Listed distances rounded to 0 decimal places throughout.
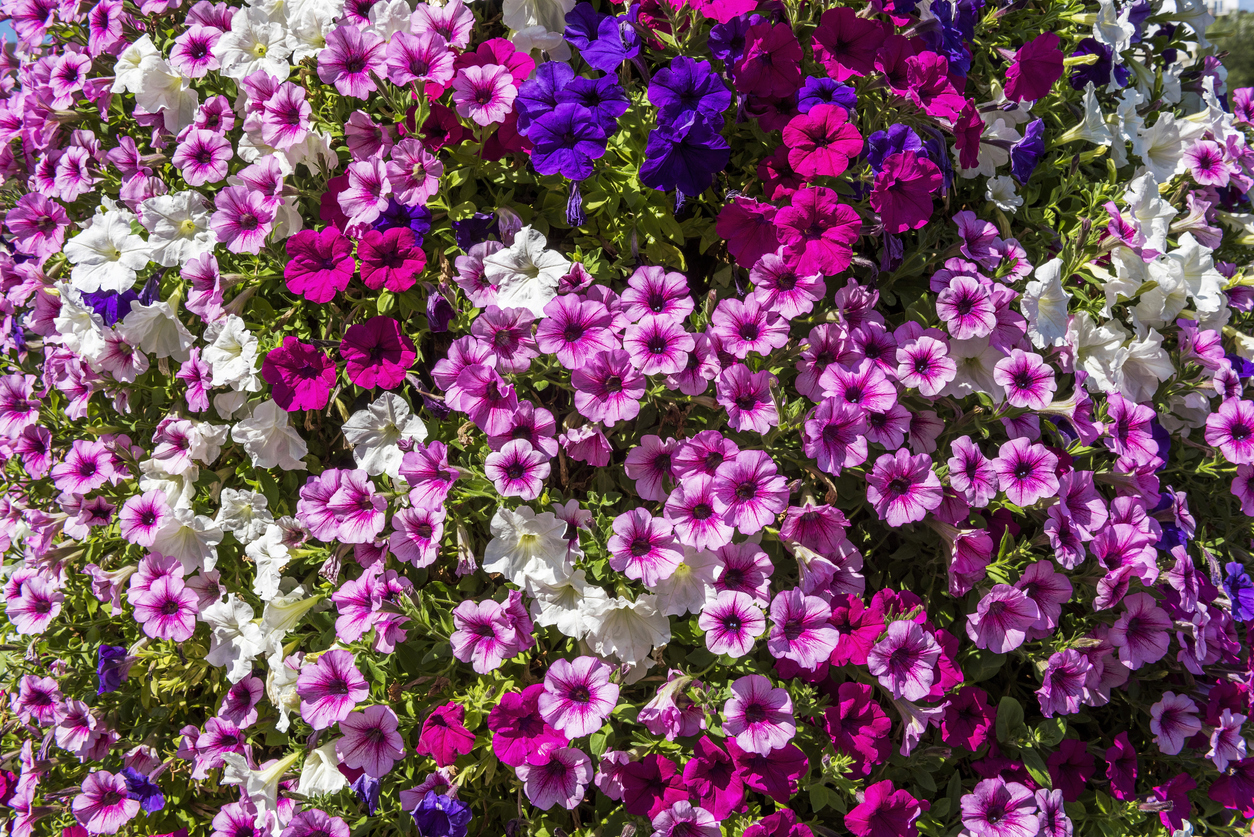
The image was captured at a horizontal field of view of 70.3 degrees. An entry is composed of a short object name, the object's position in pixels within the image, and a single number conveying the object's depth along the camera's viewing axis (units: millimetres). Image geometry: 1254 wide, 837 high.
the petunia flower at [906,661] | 2172
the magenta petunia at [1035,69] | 2461
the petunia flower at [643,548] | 2102
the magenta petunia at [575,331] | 2156
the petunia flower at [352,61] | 2357
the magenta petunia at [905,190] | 2188
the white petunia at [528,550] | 2152
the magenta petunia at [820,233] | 2176
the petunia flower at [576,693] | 2133
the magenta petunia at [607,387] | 2145
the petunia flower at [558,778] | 2182
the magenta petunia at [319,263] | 2297
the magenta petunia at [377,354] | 2275
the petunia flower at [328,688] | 2256
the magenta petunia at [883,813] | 2191
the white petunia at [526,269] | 2248
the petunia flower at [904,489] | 2180
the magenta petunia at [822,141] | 2179
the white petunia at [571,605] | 2137
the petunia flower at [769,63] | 2197
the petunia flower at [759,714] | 2100
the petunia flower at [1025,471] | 2258
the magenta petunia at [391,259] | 2273
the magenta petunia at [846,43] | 2277
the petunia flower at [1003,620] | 2240
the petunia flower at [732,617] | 2102
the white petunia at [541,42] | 2385
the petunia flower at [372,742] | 2254
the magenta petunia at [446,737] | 2188
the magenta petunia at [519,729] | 2160
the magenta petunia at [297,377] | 2328
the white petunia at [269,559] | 2375
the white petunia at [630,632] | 2150
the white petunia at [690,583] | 2168
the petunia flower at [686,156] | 2148
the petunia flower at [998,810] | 2275
